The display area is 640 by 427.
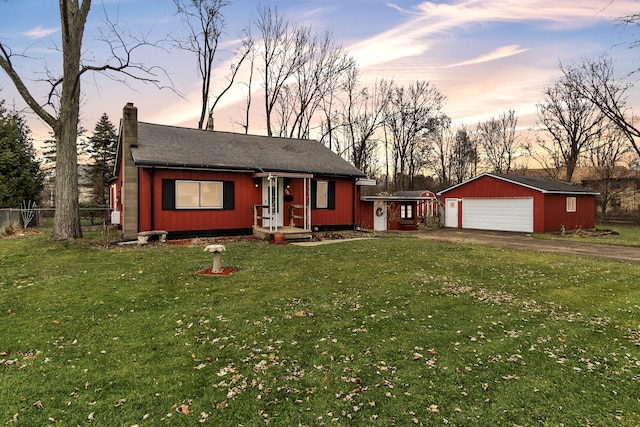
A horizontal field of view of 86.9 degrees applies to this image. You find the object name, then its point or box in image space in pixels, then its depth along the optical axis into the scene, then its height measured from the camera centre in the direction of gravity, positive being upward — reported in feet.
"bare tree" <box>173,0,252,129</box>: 82.84 +44.23
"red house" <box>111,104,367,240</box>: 41.57 +4.17
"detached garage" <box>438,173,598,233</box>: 67.62 +2.07
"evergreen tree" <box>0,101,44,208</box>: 67.62 +9.73
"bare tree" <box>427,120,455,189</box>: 139.54 +24.61
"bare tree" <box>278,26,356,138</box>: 99.81 +40.73
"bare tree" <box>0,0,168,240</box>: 37.29 +12.44
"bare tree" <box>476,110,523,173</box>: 136.46 +30.23
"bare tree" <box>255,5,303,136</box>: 94.38 +46.12
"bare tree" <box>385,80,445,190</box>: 119.96 +35.29
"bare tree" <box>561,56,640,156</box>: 85.30 +33.92
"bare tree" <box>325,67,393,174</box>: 114.42 +32.64
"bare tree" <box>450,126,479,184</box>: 144.56 +25.08
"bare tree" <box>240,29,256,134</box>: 93.26 +42.76
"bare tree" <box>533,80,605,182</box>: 105.09 +29.74
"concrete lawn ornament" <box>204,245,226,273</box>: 25.08 -3.25
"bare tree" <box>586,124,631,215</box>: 104.22 +16.19
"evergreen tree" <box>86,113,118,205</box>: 110.72 +21.68
